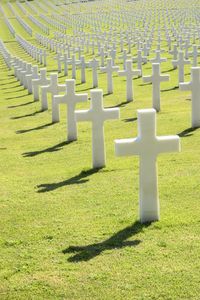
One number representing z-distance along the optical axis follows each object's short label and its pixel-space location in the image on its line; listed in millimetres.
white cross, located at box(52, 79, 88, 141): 10734
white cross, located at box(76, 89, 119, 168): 8289
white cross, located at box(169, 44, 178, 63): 23197
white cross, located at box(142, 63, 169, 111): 12723
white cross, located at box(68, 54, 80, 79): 20545
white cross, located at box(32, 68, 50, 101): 15348
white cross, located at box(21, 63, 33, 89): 19598
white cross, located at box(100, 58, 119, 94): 16797
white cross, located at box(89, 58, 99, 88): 18167
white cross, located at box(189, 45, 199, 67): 15006
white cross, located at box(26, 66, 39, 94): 17406
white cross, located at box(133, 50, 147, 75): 19916
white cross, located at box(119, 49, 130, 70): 20259
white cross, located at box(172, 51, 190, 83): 16391
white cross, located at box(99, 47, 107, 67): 24984
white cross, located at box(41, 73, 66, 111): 12961
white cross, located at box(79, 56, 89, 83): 19734
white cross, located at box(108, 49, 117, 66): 22672
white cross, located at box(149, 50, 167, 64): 18078
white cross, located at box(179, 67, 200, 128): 10719
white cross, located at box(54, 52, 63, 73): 24375
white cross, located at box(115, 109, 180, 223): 6055
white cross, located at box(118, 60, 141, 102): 14812
